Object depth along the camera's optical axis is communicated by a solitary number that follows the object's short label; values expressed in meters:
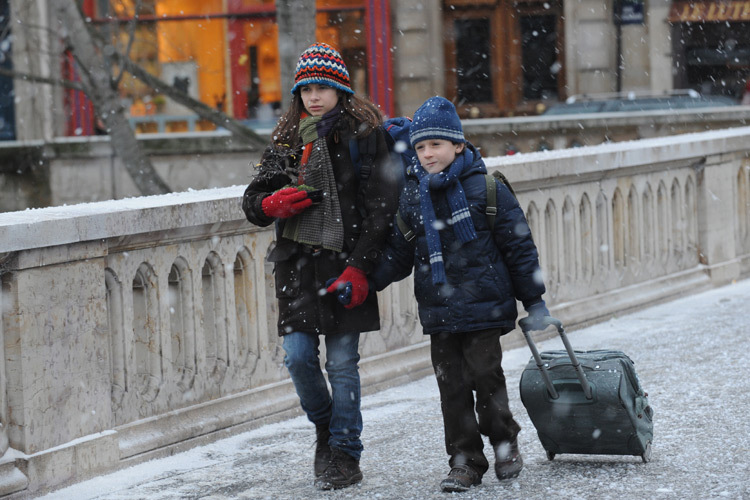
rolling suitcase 9.83
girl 9.84
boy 9.55
